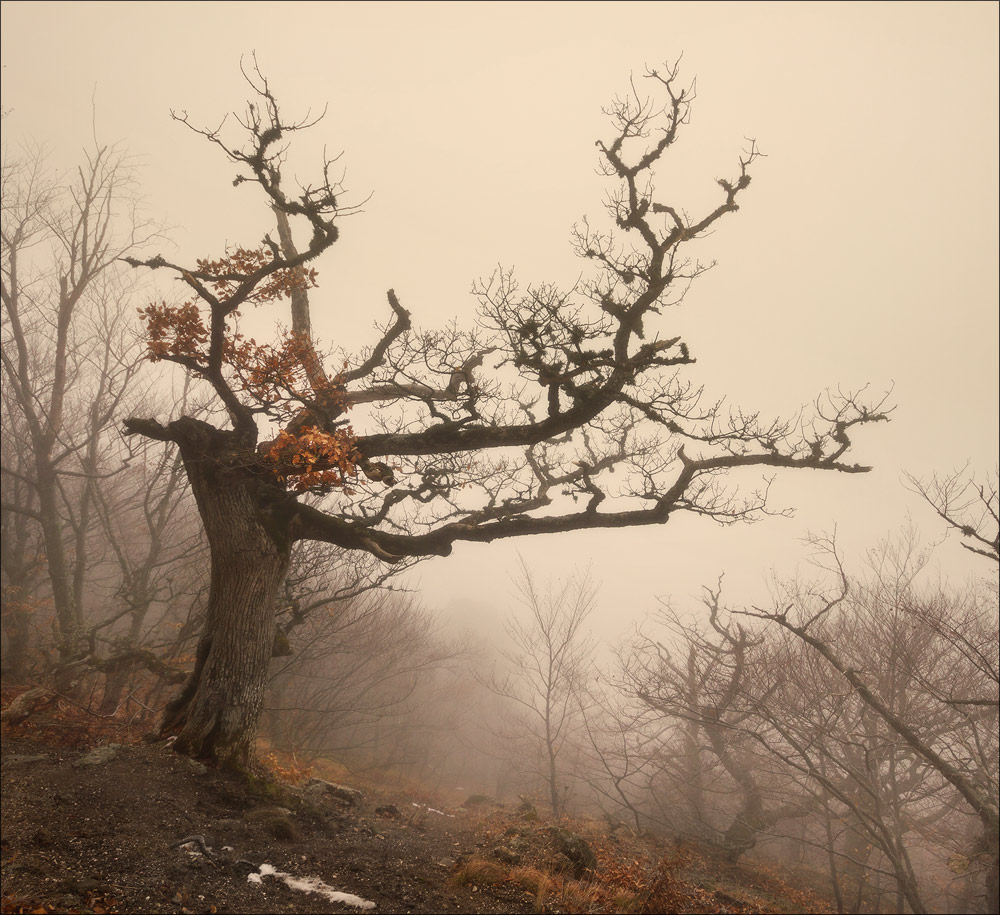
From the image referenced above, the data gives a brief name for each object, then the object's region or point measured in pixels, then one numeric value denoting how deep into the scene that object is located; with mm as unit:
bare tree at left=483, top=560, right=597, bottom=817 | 17656
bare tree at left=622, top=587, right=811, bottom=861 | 15320
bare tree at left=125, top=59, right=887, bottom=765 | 7082
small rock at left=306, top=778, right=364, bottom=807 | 9359
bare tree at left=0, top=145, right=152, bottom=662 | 12289
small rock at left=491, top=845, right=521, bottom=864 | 6465
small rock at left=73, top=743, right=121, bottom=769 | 6113
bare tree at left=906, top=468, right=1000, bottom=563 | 7195
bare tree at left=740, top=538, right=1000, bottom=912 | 8555
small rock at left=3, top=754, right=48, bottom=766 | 6246
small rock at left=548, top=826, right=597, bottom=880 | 6828
